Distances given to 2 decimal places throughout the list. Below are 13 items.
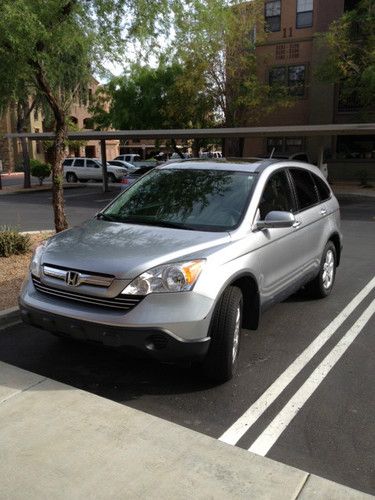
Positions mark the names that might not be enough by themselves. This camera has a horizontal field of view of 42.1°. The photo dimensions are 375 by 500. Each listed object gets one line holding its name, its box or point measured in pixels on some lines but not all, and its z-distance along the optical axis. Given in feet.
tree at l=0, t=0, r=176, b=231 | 20.26
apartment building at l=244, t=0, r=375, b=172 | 89.20
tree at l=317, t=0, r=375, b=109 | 73.46
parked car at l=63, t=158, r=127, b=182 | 102.78
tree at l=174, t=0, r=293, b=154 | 78.02
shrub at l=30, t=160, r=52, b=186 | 91.56
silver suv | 11.25
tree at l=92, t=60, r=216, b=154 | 81.82
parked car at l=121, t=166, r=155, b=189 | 66.95
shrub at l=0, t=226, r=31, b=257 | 25.13
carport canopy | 58.80
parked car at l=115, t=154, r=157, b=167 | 127.01
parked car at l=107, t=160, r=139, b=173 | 106.73
